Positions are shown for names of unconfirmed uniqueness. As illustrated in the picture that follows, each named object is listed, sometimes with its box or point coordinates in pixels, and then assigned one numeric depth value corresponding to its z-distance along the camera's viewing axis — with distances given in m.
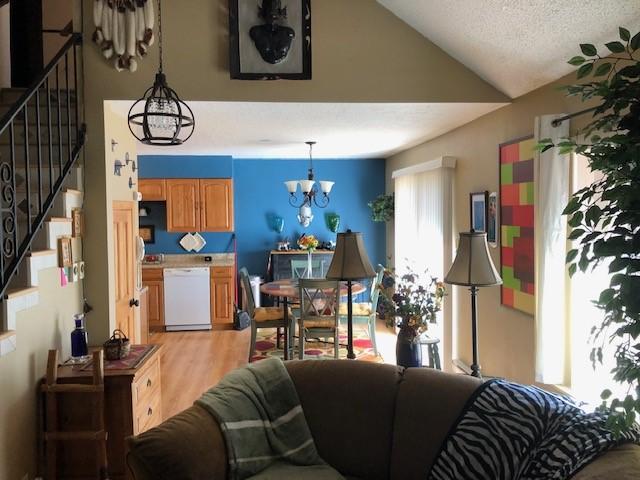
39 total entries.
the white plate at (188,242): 7.07
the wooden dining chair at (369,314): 5.29
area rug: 5.43
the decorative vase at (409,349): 2.87
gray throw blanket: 2.19
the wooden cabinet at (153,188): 6.76
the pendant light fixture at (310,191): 5.90
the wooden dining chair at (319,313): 4.81
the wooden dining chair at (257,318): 5.32
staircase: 2.41
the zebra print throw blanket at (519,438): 1.78
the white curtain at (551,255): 2.70
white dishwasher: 6.68
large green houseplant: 1.21
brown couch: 1.96
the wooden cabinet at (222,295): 6.79
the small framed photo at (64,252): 2.93
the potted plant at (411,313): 2.88
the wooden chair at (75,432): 2.66
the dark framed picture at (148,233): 7.03
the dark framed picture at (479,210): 3.78
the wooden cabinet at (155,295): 6.66
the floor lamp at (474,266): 2.56
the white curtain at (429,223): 4.50
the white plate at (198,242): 7.07
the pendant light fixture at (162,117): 2.52
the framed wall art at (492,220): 3.61
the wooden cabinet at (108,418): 2.86
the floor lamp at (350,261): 2.78
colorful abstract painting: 3.14
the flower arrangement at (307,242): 6.66
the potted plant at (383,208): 6.82
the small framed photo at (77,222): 3.12
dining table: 5.05
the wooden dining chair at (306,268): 6.24
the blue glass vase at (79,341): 3.00
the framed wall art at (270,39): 3.25
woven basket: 3.07
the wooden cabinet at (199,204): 6.82
